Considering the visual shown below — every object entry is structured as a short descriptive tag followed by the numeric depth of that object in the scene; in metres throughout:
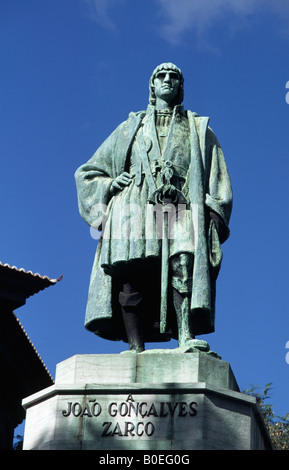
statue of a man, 14.10
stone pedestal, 12.91
